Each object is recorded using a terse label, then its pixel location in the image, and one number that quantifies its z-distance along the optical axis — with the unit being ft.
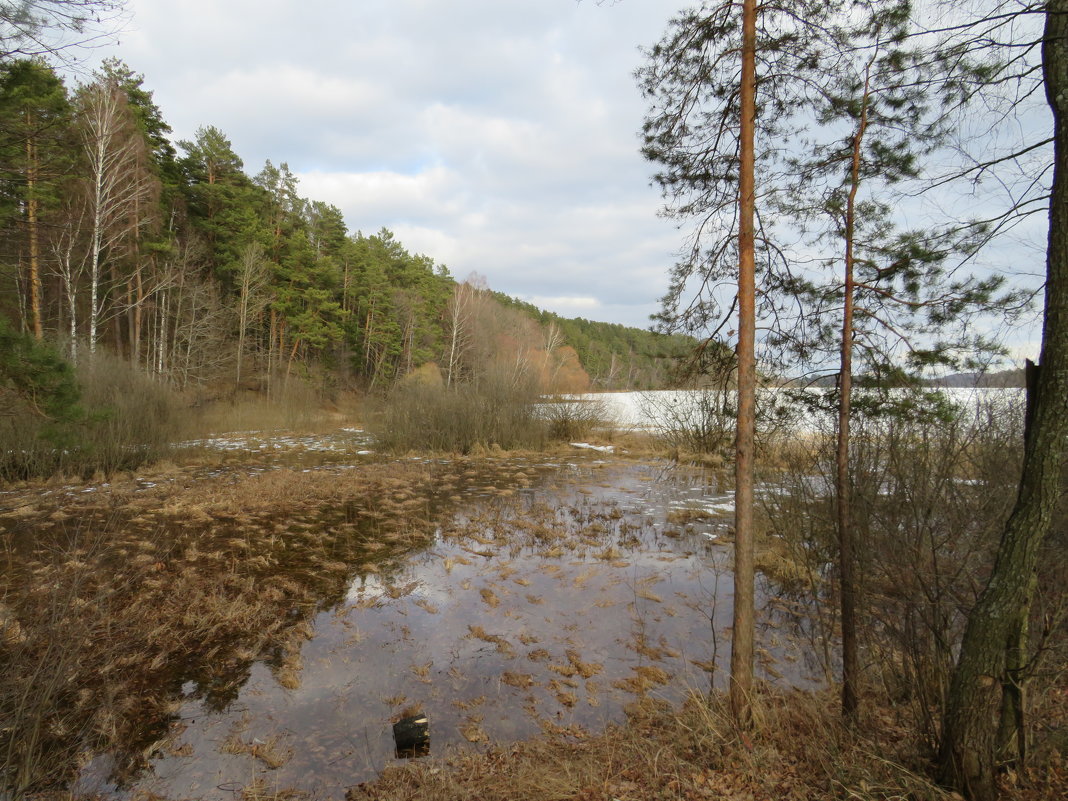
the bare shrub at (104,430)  36.91
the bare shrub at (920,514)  12.22
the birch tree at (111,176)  53.11
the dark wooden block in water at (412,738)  12.51
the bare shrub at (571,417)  71.10
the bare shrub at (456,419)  61.21
